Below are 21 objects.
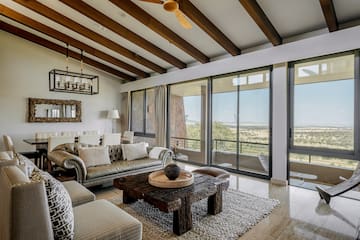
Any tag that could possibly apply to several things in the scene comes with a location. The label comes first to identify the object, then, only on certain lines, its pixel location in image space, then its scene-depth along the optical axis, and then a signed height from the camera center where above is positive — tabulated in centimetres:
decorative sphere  276 -66
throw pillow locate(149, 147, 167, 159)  454 -69
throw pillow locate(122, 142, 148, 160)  441 -64
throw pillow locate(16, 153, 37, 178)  207 -50
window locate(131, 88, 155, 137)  760 +30
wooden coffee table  233 -86
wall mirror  644 +31
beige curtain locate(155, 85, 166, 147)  680 +14
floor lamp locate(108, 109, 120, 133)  789 +23
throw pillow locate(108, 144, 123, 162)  435 -67
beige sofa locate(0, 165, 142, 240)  132 -69
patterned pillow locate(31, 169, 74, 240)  148 -66
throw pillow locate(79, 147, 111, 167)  375 -64
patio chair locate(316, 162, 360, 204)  294 -95
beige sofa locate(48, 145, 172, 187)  338 -83
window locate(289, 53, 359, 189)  369 +2
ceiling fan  273 +150
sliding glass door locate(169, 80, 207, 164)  597 +4
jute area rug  237 -124
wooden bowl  265 -77
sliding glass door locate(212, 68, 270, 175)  475 -1
